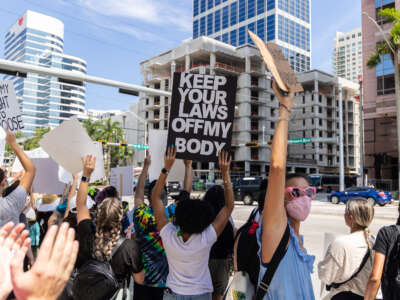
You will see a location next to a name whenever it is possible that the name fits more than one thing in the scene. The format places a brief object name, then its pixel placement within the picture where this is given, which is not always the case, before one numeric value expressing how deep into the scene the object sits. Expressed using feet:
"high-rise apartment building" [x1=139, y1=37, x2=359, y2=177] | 192.65
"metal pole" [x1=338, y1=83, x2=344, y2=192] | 94.60
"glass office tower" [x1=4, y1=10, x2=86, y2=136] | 496.23
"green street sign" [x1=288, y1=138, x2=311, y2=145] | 96.87
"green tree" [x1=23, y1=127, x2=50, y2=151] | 195.83
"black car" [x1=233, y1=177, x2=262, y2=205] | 78.18
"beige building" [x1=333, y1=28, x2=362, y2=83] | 472.03
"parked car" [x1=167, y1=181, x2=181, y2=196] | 102.17
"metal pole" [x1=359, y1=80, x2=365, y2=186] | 94.12
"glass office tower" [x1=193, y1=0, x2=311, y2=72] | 324.60
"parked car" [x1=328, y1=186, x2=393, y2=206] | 77.30
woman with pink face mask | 6.06
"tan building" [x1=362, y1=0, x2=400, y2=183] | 127.65
